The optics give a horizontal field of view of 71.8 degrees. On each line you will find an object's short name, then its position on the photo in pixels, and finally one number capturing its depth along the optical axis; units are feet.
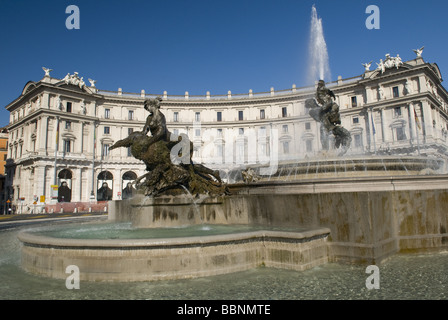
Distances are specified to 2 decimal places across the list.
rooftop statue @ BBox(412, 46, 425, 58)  160.72
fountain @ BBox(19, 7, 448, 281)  16.49
